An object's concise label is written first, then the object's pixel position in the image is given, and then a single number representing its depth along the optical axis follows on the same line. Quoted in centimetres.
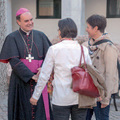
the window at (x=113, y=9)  1100
